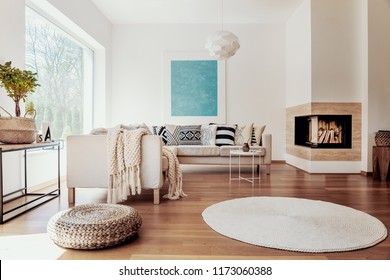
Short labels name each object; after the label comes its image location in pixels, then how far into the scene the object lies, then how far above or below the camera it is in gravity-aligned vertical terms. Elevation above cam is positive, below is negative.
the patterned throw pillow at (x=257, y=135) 4.97 +0.04
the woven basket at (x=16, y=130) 2.49 +0.07
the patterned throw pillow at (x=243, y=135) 4.99 +0.04
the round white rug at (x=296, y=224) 1.80 -0.64
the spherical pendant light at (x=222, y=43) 3.98 +1.29
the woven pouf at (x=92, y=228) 1.73 -0.54
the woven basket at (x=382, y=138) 4.25 -0.02
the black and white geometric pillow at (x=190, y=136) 5.11 +0.03
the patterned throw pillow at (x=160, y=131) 5.07 +0.12
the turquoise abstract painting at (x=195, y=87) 6.15 +1.06
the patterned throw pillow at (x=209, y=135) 5.04 +0.04
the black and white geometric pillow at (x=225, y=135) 5.00 +0.04
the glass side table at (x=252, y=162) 4.00 -0.38
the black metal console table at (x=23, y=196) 2.26 -0.61
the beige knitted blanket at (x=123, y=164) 2.78 -0.25
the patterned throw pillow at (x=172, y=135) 5.06 +0.05
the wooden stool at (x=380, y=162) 4.11 -0.36
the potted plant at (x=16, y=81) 2.59 +0.51
